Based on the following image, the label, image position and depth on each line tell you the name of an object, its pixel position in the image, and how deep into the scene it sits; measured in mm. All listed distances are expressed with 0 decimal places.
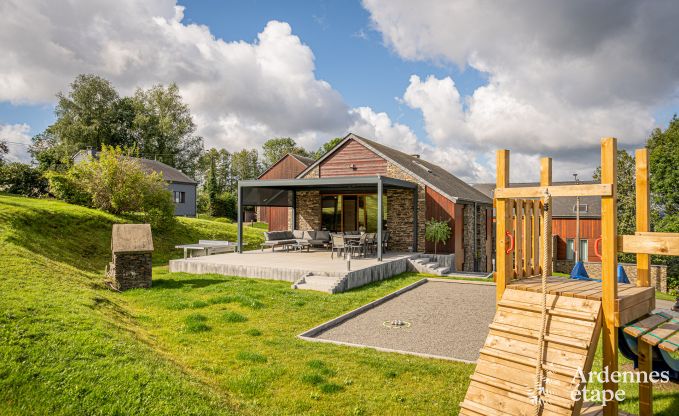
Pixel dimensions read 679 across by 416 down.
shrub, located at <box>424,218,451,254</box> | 16453
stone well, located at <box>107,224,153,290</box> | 10062
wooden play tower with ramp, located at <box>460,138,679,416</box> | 3434
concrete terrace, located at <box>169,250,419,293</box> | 11156
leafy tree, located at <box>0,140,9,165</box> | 25969
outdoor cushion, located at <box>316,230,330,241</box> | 18906
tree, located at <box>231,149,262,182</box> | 70562
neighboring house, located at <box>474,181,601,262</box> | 28453
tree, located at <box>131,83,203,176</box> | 47312
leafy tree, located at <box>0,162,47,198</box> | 25609
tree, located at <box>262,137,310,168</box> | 76438
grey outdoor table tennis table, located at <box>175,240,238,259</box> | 16188
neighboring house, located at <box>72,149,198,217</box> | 38531
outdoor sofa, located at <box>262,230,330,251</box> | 17056
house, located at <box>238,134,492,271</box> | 17109
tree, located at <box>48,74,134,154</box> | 42469
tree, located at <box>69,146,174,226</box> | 21469
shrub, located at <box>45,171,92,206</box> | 21109
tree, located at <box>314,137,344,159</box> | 62753
